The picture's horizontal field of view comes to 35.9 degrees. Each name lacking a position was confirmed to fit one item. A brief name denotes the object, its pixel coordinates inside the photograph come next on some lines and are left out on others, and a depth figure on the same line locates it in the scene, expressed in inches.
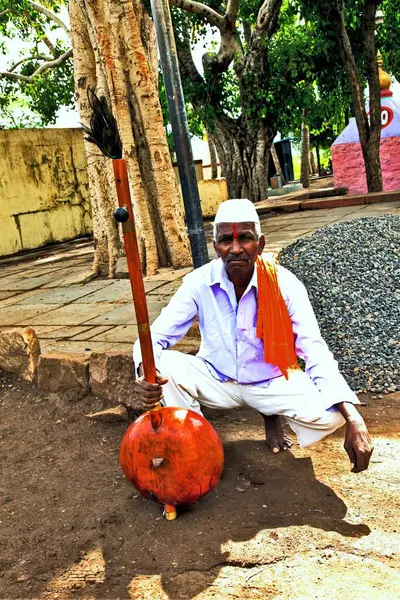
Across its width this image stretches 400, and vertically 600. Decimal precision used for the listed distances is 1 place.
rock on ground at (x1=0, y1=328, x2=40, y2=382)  159.9
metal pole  160.2
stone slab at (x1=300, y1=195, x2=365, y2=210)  418.9
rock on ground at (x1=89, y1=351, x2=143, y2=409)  140.1
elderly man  103.5
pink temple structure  514.9
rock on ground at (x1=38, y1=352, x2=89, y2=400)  148.7
